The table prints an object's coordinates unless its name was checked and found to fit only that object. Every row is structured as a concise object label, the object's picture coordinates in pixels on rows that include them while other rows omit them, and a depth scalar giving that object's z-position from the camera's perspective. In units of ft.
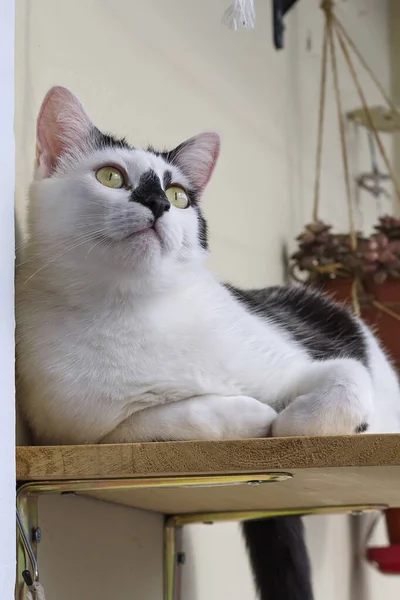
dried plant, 4.93
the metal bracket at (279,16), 5.31
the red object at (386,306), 4.94
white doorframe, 2.87
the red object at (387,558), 5.07
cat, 3.05
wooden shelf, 2.84
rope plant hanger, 4.93
